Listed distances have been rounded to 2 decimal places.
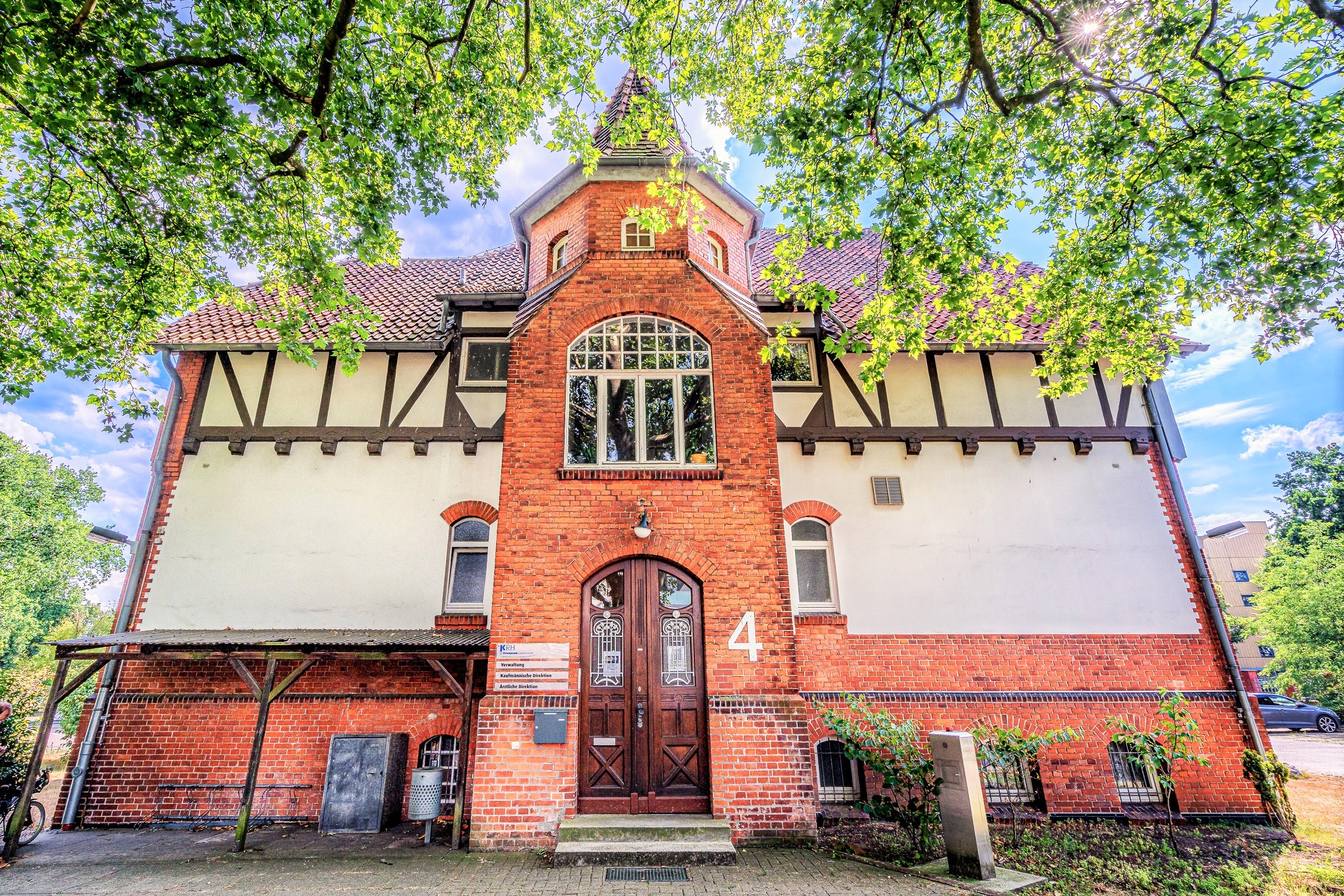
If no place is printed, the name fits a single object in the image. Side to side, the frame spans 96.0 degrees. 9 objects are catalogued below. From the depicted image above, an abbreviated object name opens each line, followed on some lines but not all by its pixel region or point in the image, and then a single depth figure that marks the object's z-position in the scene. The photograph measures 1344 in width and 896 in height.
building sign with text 7.04
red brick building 7.17
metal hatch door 7.62
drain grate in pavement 5.71
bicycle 7.43
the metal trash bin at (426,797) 7.20
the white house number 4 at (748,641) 7.22
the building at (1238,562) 43.75
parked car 21.45
